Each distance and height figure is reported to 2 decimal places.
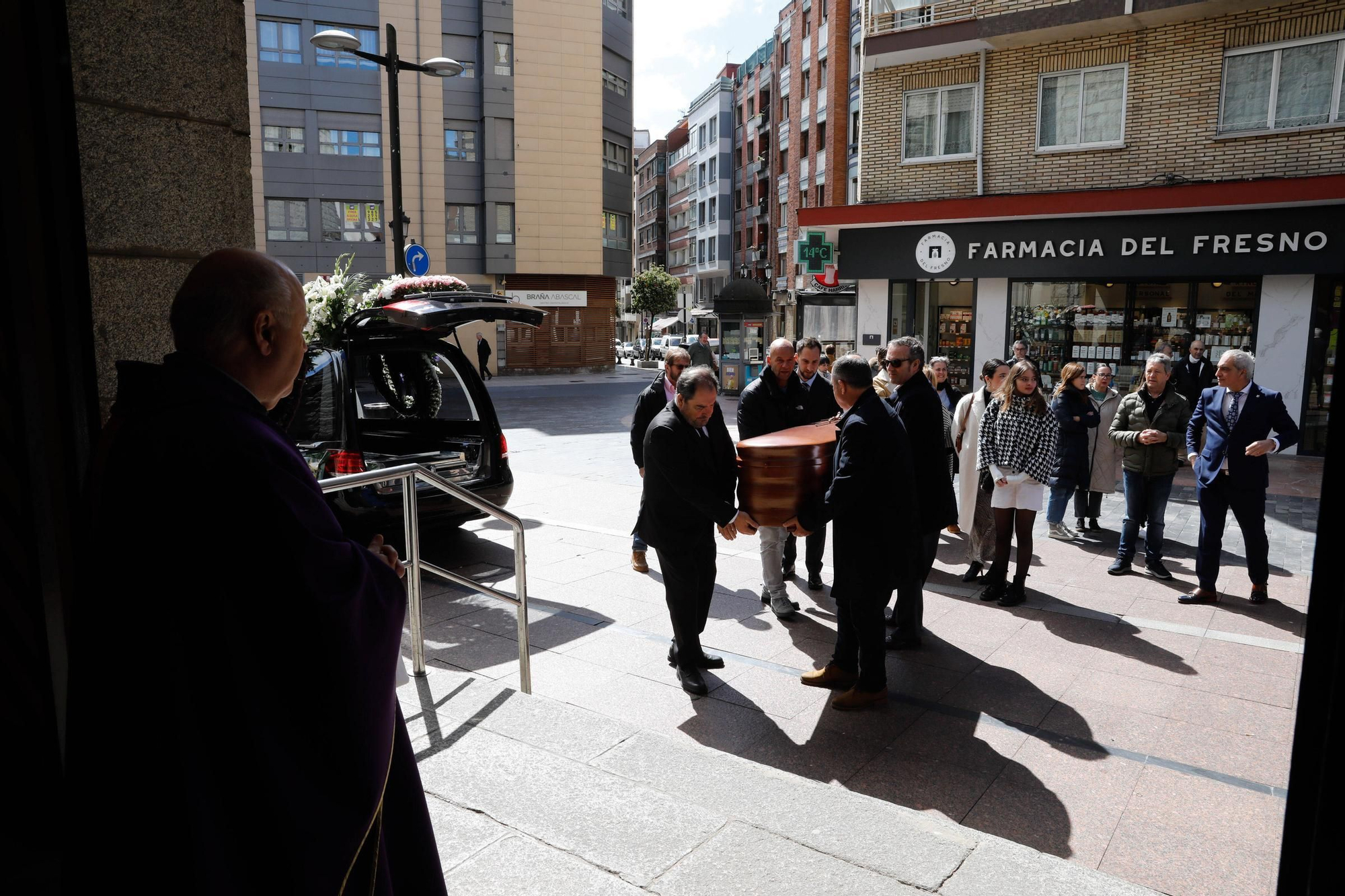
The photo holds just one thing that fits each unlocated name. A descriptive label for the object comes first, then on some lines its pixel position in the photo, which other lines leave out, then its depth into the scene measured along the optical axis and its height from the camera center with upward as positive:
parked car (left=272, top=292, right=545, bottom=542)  7.13 -0.88
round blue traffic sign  14.67 +0.82
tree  57.72 +1.47
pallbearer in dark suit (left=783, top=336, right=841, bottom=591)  7.40 -0.75
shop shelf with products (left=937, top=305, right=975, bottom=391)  18.25 -0.42
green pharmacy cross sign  19.81 +1.40
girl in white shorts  6.97 -1.01
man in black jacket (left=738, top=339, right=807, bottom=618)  7.11 -0.62
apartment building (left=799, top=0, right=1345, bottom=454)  14.88 +2.38
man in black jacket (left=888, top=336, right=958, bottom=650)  5.95 -0.89
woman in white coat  7.74 -1.49
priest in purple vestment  1.76 -0.65
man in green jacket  7.86 -1.10
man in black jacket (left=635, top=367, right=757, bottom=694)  5.20 -1.01
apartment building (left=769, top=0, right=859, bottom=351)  24.81 +7.07
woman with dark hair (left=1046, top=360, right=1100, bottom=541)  9.05 -1.10
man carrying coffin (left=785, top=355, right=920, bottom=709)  5.01 -1.02
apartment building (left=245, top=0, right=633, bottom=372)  35.81 +6.34
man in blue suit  6.91 -1.02
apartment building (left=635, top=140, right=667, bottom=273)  75.69 +9.22
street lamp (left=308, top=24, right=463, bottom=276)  13.95 +3.46
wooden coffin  5.12 -0.84
